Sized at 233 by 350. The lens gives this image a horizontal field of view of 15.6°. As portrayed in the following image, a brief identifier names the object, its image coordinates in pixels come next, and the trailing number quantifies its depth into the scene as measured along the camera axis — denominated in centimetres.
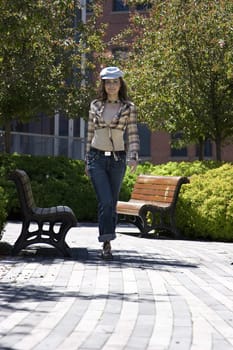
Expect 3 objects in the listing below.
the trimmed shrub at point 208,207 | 1309
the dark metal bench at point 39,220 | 953
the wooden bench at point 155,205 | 1358
